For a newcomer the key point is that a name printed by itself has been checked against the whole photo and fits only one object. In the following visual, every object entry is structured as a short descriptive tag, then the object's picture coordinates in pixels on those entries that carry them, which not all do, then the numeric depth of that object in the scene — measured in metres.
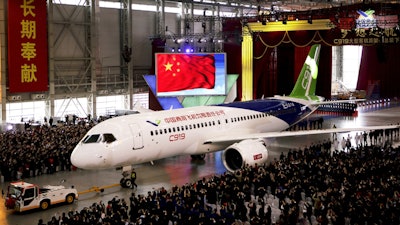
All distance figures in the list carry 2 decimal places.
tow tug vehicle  21.47
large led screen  46.34
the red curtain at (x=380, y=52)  40.41
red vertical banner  41.50
